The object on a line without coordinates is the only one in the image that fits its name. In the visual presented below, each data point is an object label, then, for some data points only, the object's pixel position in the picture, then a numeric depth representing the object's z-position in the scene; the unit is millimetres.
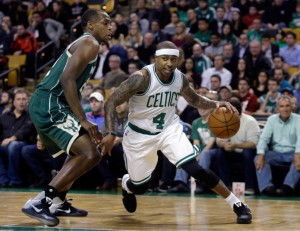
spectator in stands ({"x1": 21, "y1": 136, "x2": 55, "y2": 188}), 11945
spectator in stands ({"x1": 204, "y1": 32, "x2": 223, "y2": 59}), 14825
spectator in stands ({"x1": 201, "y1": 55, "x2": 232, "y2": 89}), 13539
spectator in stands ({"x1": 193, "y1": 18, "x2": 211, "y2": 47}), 15492
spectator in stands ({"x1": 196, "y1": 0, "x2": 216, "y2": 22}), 16144
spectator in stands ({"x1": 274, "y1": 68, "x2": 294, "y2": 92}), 12586
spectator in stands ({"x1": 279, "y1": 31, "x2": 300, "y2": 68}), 13898
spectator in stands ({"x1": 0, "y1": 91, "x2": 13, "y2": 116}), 13164
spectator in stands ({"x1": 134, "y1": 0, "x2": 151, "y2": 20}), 16828
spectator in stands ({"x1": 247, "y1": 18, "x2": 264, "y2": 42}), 14859
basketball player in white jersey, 7039
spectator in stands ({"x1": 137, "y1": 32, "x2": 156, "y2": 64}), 14945
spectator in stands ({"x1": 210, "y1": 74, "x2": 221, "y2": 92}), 12758
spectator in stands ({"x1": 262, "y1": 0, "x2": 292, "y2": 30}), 15445
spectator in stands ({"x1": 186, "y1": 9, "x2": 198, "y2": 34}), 15875
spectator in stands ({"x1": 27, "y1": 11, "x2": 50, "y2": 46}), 17422
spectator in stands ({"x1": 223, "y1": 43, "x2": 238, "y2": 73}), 13906
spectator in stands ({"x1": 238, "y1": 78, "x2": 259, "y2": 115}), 12242
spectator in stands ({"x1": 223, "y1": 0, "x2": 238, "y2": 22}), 15844
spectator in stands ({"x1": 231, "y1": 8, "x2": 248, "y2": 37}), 15359
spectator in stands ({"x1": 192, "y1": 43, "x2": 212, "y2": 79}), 14156
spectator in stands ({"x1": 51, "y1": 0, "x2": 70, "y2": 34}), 17703
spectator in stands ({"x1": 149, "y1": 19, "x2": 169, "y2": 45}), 15426
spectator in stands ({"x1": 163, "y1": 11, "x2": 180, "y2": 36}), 16016
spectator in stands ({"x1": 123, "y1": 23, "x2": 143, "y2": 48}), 15758
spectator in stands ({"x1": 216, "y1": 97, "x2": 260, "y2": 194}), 10766
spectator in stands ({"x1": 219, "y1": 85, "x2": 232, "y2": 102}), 11617
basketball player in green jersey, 6559
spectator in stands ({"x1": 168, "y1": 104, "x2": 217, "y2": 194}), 10984
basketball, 7631
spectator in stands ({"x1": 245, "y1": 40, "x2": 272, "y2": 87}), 13335
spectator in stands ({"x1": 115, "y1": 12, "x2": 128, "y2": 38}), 16344
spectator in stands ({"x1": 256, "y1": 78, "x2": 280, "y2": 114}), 12062
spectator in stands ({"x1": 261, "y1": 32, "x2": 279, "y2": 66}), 14000
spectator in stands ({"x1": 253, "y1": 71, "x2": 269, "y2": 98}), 12727
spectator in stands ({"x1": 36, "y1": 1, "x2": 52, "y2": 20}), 17812
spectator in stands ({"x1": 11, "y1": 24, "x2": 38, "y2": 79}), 16609
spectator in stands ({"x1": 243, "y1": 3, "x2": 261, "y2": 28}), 15680
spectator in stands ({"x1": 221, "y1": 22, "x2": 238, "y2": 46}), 14906
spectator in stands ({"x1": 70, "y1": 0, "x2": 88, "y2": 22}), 17812
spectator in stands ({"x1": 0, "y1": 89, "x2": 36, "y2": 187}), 12109
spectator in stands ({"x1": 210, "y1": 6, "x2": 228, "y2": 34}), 15484
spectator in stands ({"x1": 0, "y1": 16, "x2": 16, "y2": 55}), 17188
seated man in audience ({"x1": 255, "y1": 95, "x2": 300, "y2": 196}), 10508
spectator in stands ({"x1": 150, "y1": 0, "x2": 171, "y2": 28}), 16531
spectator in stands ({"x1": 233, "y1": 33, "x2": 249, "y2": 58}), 14159
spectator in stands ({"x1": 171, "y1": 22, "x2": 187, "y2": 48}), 15148
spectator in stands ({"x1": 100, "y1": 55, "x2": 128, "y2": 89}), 13797
